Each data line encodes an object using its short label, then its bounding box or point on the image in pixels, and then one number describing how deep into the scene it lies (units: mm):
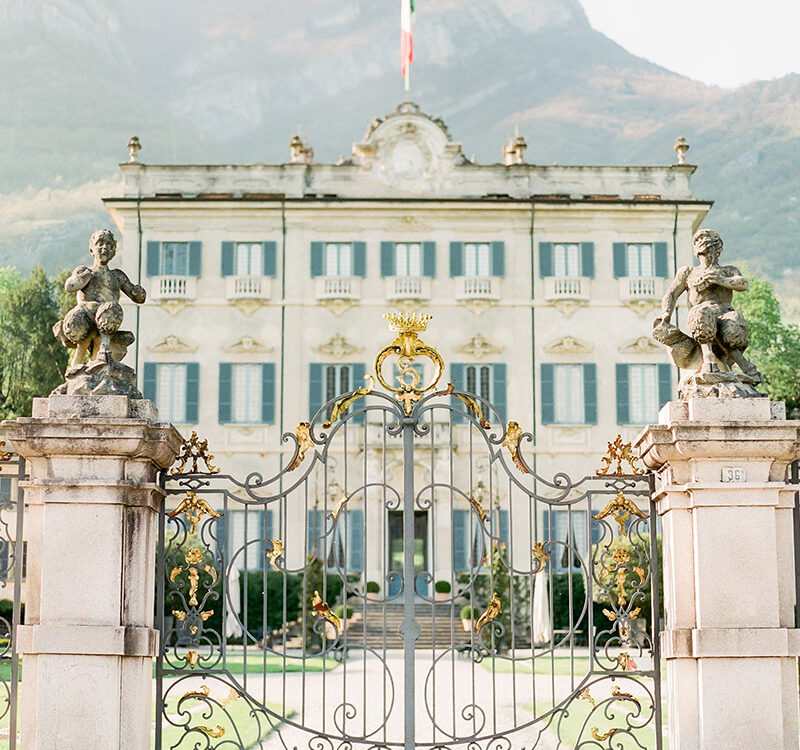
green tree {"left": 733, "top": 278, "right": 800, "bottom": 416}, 43406
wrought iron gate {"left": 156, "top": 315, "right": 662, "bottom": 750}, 8469
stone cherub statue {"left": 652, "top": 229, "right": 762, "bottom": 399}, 8461
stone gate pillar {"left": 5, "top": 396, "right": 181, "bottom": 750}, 7992
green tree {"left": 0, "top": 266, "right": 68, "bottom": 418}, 40844
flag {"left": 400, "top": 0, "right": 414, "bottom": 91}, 30953
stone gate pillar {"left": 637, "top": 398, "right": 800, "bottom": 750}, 8070
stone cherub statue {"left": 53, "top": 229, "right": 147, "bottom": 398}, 8445
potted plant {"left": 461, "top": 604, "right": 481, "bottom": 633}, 27447
